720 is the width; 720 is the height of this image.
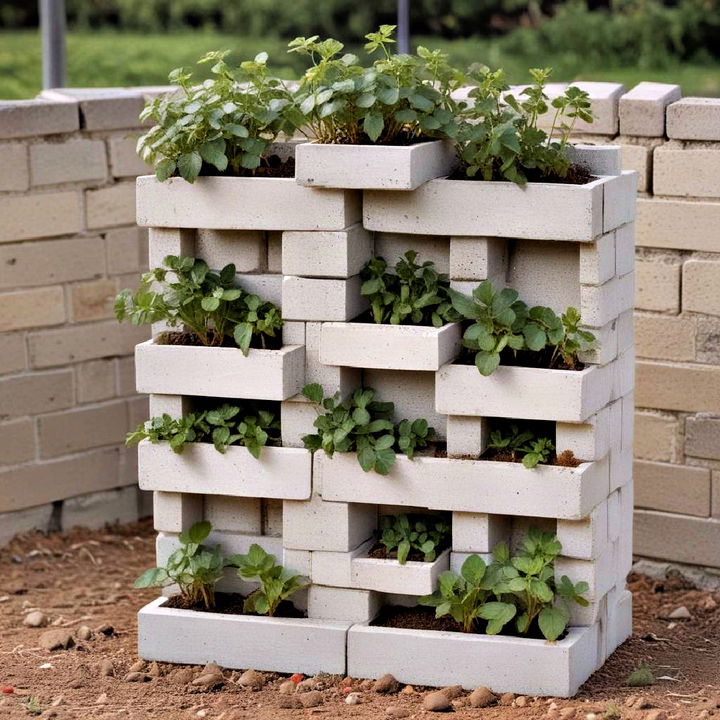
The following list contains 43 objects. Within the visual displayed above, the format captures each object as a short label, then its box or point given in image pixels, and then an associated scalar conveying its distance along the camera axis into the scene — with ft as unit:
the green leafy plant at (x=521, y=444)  22.18
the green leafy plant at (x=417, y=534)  23.02
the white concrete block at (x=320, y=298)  22.50
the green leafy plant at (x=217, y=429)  23.16
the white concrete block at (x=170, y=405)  23.57
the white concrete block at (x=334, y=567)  22.98
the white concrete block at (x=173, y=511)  23.86
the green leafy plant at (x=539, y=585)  21.98
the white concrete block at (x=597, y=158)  22.92
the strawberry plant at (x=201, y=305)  22.87
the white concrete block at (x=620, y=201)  22.10
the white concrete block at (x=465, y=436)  22.33
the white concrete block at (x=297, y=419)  22.98
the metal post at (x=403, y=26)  37.32
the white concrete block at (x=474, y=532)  22.52
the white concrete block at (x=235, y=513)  24.06
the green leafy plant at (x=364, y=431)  22.39
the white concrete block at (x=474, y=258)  22.16
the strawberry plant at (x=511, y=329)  21.74
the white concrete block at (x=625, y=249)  22.81
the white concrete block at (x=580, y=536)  22.26
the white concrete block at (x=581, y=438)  22.03
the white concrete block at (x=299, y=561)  23.33
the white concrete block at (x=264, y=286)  23.35
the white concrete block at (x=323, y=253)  22.39
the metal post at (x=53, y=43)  35.22
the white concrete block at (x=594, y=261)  21.85
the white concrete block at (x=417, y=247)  22.98
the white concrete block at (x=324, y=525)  22.92
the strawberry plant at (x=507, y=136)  21.86
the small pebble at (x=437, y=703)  21.71
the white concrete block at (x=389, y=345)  21.96
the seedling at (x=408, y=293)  22.33
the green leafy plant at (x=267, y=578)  23.18
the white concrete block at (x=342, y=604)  23.02
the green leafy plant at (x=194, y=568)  23.59
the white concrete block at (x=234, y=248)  23.42
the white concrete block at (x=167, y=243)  23.40
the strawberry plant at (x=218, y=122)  22.54
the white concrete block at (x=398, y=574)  22.54
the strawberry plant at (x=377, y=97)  21.85
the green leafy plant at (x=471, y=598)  22.27
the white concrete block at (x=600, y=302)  22.01
